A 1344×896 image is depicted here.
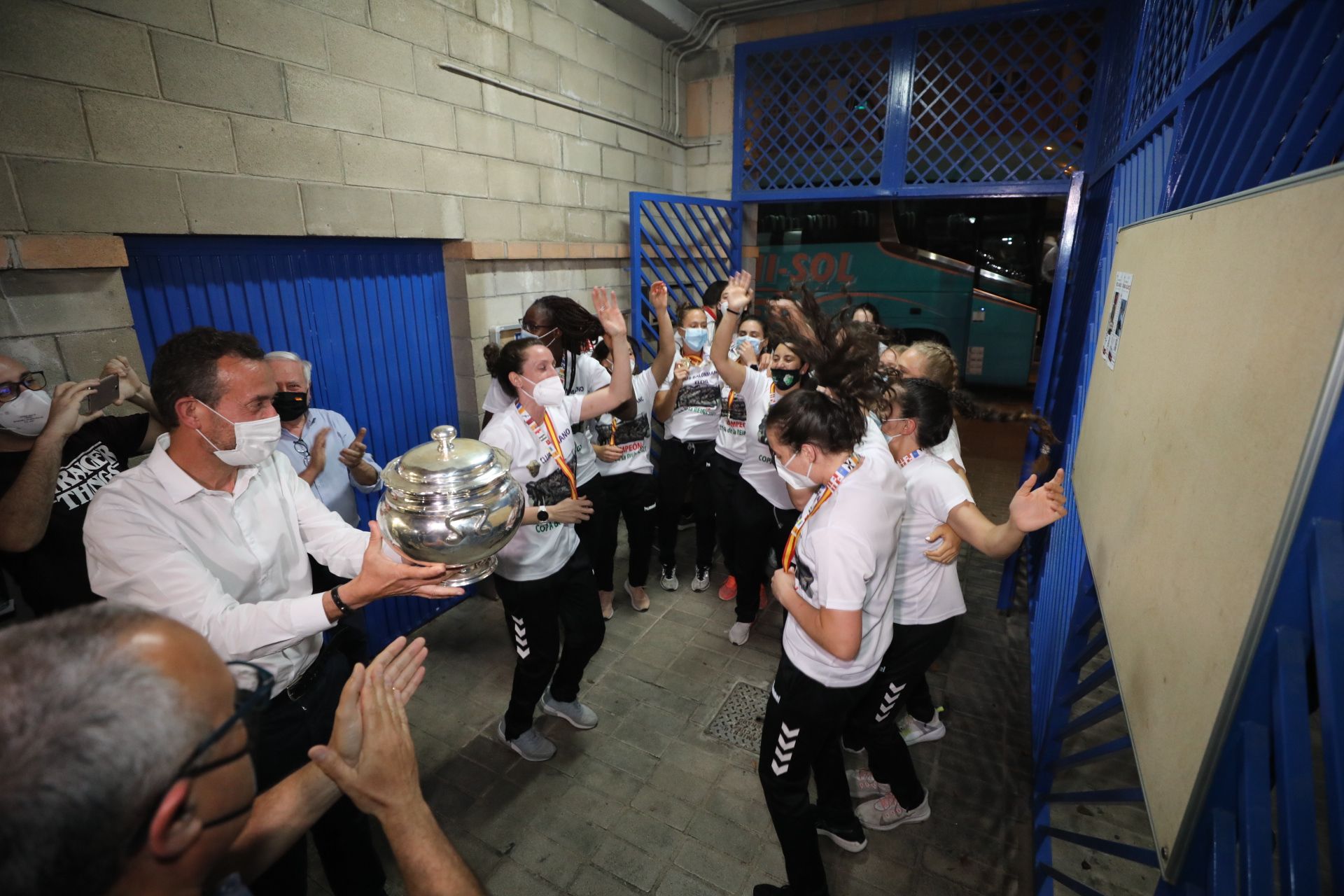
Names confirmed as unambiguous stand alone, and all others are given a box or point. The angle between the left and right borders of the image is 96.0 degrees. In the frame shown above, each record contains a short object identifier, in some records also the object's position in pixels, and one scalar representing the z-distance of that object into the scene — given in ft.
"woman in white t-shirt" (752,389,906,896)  5.57
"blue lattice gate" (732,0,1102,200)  16.55
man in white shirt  5.12
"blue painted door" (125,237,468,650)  8.66
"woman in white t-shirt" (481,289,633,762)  8.40
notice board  2.85
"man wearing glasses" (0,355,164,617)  6.22
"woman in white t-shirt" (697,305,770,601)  12.42
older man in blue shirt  8.68
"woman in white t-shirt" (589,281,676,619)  12.26
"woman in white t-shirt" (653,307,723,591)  13.66
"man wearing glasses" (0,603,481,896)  2.25
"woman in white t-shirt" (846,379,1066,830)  7.38
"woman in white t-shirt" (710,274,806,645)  11.32
